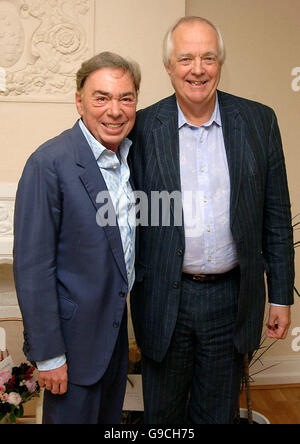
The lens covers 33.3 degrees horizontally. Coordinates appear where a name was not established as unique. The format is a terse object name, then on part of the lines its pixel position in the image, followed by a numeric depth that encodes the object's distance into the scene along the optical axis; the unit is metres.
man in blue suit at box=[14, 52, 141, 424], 1.38
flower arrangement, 2.04
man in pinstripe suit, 1.62
